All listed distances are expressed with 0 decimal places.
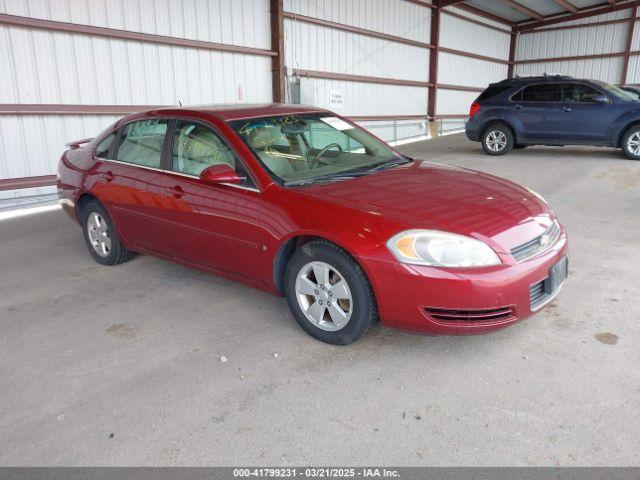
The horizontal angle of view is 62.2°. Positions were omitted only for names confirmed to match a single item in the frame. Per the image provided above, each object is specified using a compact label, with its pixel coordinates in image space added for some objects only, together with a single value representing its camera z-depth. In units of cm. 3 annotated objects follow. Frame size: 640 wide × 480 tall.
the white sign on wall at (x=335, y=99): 1349
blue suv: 1052
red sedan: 288
